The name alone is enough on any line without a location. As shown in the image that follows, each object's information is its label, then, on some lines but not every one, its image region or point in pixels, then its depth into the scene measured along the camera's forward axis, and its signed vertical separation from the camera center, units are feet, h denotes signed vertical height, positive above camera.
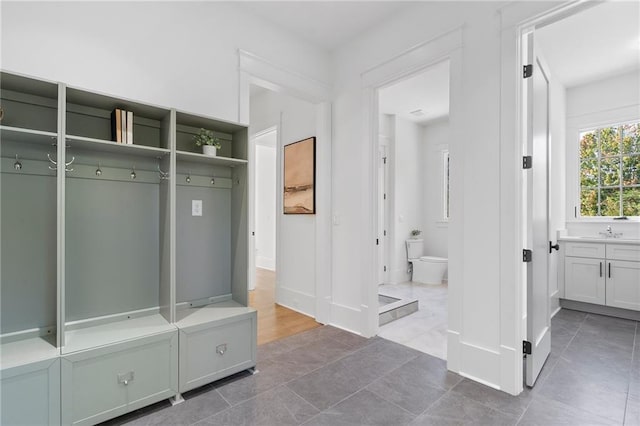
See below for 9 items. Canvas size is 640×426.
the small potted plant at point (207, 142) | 7.68 +1.79
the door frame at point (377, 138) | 7.84 +2.32
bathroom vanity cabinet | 11.55 -2.33
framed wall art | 11.94 +1.46
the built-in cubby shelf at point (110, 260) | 5.46 -1.03
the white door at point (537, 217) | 6.95 -0.09
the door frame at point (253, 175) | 13.93 +1.77
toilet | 17.53 -2.98
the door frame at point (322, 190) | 11.05 +0.85
